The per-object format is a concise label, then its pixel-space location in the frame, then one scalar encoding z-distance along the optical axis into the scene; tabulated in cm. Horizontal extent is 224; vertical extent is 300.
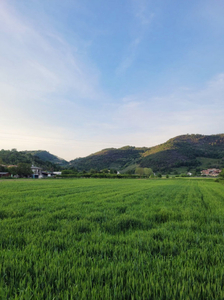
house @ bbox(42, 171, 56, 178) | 12763
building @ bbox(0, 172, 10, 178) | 9291
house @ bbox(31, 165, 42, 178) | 11526
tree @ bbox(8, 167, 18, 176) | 9506
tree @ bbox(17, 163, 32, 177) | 9580
